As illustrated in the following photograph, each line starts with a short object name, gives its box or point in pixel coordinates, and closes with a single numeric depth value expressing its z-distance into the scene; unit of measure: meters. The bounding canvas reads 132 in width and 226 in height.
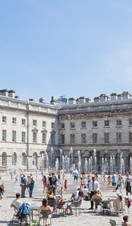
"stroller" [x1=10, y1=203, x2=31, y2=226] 17.70
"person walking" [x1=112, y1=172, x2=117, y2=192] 35.50
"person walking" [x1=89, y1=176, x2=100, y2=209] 24.57
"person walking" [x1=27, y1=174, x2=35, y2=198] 29.59
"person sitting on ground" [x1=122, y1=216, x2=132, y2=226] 13.79
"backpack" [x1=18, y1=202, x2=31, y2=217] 17.69
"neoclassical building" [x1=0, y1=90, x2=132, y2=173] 73.12
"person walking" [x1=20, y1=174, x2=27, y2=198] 29.69
